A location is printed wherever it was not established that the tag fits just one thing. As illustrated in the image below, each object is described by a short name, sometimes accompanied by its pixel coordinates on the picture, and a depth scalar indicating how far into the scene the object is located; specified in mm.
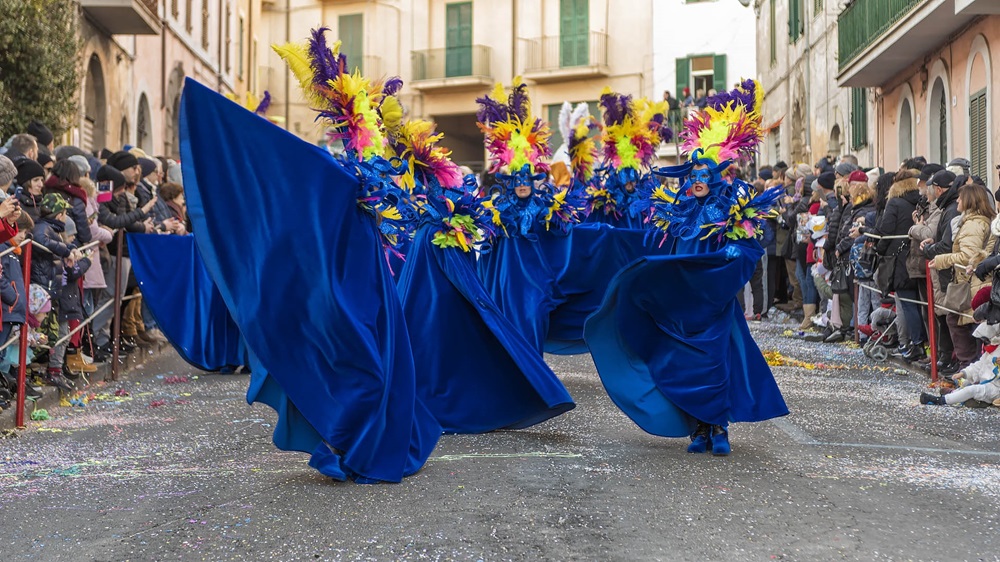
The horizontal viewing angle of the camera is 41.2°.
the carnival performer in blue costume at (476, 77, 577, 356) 9859
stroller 12617
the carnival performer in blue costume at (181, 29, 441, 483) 6070
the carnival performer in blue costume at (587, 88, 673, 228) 12375
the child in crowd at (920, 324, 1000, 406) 9430
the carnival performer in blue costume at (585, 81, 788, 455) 7301
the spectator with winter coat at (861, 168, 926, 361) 12266
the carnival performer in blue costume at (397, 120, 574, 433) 7695
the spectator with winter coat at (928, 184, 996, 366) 10273
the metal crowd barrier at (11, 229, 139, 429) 8320
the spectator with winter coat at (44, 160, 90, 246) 10113
